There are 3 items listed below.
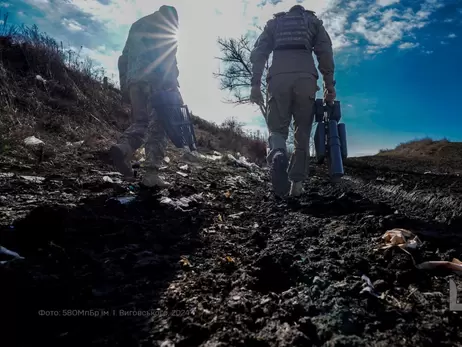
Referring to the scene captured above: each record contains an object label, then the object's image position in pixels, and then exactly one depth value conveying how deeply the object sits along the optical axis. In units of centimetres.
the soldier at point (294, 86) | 336
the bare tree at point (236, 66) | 1833
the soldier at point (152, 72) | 329
